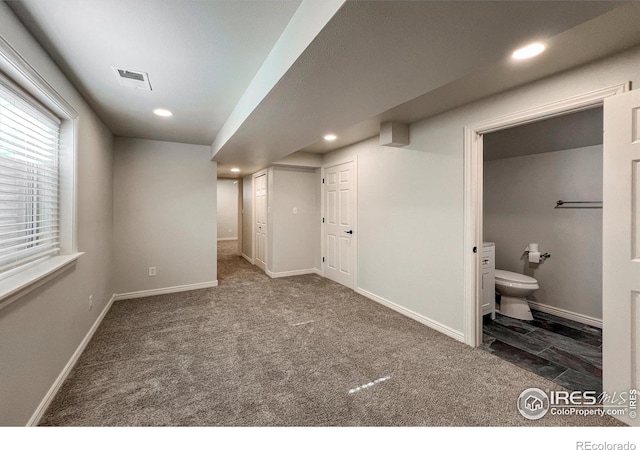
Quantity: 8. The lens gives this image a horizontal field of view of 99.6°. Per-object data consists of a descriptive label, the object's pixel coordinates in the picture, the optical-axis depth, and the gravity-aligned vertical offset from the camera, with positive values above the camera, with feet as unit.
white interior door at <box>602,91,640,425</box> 4.91 -0.38
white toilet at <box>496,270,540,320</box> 9.97 -2.57
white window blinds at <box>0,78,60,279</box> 4.94 +0.91
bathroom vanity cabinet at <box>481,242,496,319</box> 10.00 -2.07
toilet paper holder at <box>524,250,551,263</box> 10.90 -1.30
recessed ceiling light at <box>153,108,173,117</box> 8.64 +3.63
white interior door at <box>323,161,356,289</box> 13.44 -0.01
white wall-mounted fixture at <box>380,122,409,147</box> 9.50 +3.22
